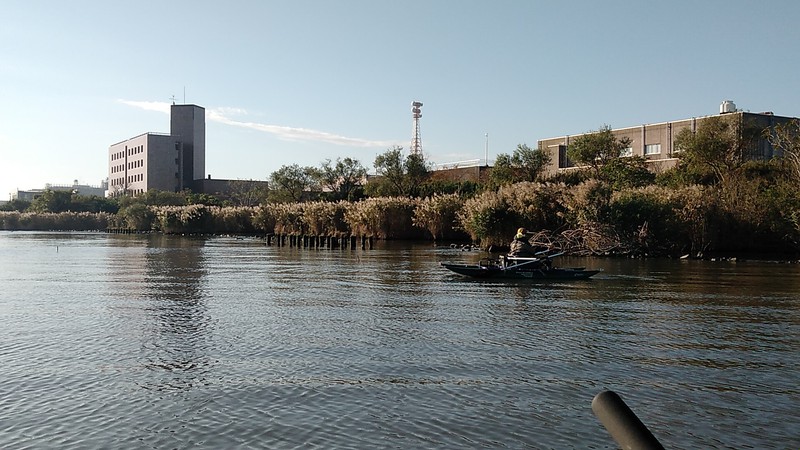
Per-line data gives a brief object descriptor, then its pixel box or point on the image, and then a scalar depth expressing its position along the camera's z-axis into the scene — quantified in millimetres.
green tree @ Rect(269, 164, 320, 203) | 101250
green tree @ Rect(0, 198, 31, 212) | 133875
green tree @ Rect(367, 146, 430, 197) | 86000
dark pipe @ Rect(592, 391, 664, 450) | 2570
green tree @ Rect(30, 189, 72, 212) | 123438
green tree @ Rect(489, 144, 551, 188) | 78812
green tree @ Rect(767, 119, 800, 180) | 46344
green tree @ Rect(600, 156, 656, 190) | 63000
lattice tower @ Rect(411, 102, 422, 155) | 125800
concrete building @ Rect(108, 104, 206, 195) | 126750
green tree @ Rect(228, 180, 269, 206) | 116762
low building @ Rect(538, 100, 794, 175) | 77688
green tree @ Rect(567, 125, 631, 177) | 75312
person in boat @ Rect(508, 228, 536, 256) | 31172
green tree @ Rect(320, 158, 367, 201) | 99119
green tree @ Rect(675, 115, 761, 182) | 60438
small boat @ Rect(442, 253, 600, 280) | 29828
